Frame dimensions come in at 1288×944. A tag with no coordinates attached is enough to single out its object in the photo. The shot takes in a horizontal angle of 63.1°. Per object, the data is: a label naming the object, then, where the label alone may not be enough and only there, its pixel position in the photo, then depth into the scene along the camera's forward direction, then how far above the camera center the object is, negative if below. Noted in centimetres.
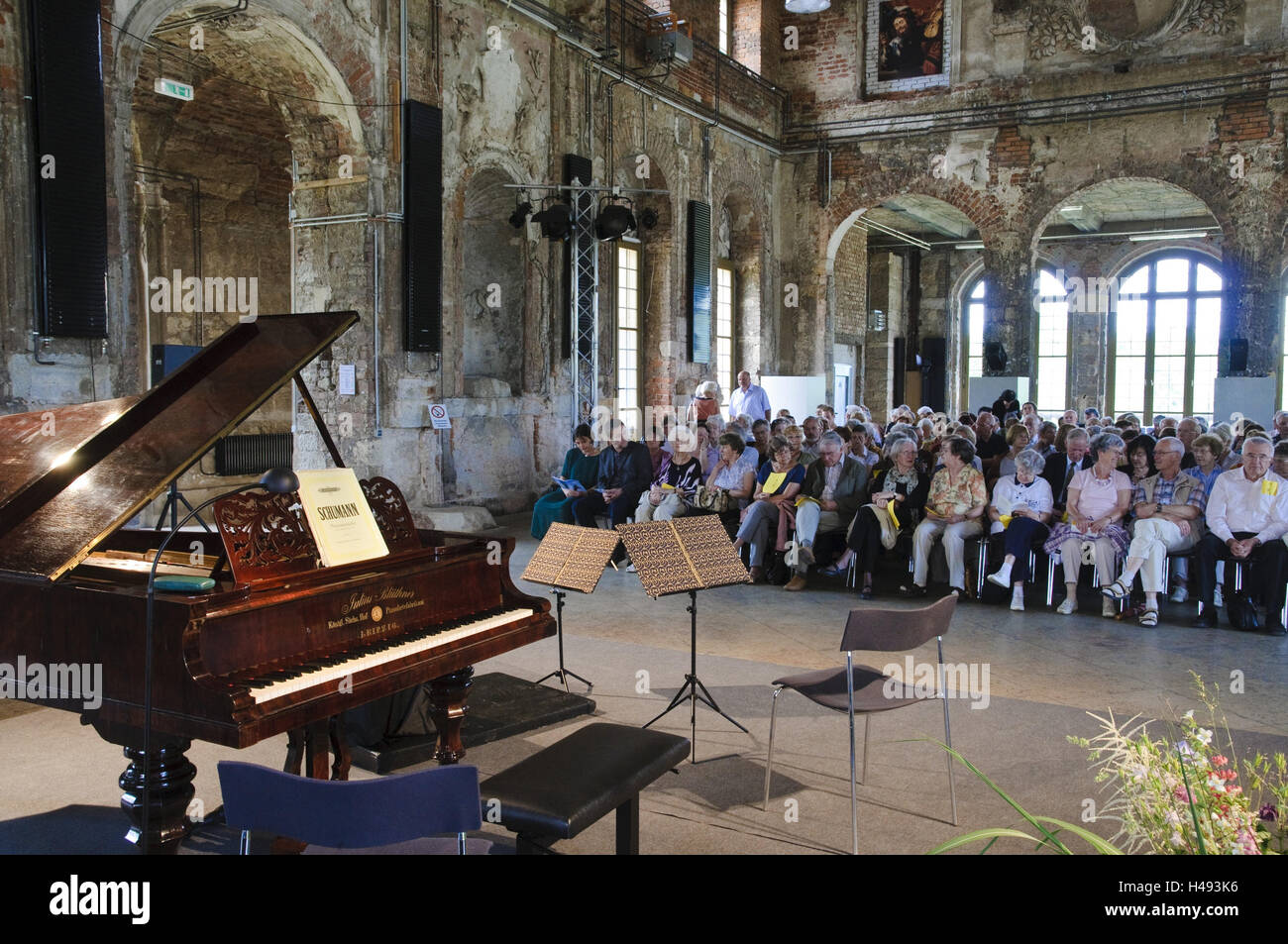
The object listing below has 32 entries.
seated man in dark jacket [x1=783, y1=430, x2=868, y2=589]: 780 -79
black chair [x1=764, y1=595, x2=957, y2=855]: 359 -86
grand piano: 271 -59
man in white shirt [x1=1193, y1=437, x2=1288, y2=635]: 634 -78
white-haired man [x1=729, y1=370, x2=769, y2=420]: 1302 -7
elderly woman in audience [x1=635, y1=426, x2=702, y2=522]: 842 -76
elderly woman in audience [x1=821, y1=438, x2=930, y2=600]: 754 -78
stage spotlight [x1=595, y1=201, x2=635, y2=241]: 1134 +188
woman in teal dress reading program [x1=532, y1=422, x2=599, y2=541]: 894 -73
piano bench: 260 -103
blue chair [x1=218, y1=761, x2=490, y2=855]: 196 -78
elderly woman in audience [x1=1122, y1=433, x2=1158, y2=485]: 708 -44
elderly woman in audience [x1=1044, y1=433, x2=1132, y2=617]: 685 -79
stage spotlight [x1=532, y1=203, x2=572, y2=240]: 1102 +183
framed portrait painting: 1559 +528
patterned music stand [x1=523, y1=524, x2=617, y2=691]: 461 -74
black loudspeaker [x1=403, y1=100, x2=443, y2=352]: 936 +152
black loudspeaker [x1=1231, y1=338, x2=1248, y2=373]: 1405 +56
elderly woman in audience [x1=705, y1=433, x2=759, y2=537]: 830 -64
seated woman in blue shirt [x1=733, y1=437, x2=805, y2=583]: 797 -81
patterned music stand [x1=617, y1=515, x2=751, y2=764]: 438 -70
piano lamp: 266 -25
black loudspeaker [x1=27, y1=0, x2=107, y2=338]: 617 +133
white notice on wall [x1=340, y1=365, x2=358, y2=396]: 928 +11
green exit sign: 739 +215
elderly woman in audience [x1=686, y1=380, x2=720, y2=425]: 1159 -9
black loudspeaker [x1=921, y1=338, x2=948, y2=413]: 2325 +42
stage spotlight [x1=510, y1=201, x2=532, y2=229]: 1109 +188
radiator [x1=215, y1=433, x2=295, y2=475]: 1190 -72
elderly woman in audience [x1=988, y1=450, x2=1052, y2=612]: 704 -80
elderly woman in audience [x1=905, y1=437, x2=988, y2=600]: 715 -76
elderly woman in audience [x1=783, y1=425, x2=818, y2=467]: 809 -39
